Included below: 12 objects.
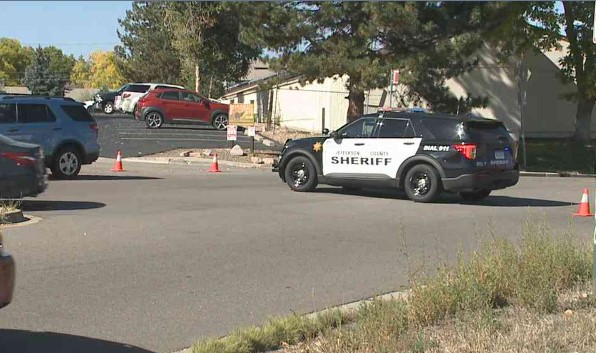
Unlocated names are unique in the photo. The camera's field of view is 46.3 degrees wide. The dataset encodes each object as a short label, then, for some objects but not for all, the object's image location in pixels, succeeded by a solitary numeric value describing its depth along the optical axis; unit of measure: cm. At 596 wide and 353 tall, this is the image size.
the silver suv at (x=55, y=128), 1584
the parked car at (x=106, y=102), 4452
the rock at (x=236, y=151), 2520
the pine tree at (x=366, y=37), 2264
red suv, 3155
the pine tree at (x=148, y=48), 5956
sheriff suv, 1355
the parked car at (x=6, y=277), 425
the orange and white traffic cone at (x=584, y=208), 1278
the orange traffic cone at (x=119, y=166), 2001
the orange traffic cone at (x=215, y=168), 2094
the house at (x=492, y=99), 3641
